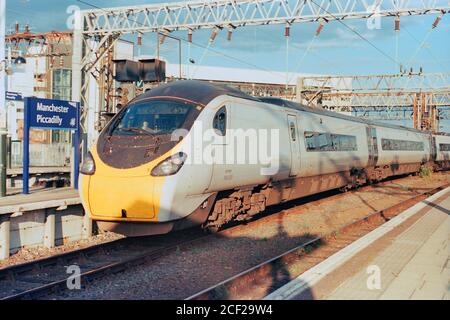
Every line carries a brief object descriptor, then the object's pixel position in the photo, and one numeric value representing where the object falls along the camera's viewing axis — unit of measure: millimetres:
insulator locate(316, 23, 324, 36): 19000
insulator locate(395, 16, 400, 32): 18219
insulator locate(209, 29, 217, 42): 20156
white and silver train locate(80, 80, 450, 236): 8477
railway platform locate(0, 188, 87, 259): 9289
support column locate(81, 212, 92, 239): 11000
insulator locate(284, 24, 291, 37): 19466
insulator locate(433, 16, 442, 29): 18250
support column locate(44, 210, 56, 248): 10109
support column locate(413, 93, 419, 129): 42900
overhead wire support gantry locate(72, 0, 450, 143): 18922
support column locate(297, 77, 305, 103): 32194
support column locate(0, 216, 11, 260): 9125
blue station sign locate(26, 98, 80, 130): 12664
